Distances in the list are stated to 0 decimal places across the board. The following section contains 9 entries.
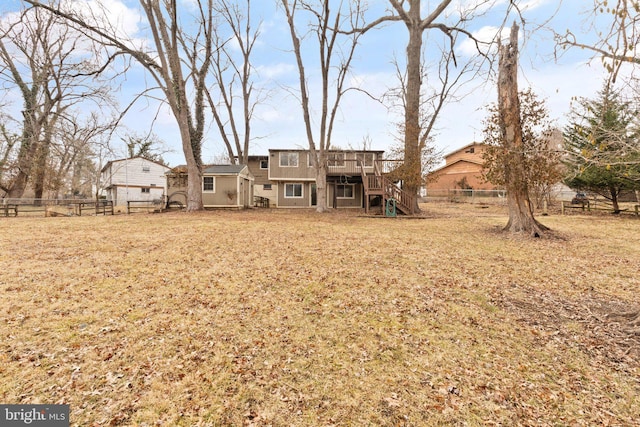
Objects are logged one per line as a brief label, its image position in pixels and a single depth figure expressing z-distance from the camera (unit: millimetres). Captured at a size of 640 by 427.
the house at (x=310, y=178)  22172
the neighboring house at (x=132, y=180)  31922
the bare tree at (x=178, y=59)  13766
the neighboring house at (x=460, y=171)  32562
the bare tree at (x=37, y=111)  18688
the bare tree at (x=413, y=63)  14453
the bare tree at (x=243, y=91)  22609
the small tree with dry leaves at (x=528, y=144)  8453
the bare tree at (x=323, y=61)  14766
